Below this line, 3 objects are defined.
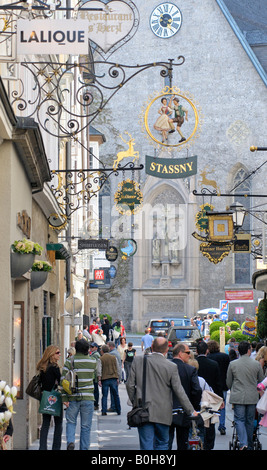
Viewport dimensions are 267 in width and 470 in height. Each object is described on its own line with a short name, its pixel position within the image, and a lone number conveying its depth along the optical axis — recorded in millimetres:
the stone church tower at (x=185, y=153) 54875
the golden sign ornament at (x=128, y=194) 25859
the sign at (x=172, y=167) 20859
